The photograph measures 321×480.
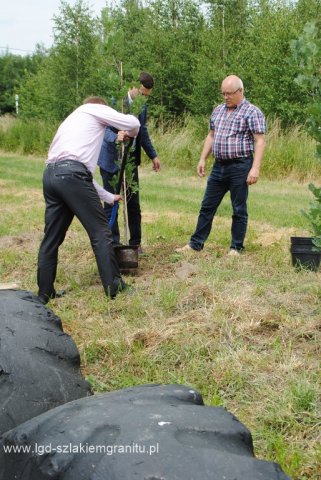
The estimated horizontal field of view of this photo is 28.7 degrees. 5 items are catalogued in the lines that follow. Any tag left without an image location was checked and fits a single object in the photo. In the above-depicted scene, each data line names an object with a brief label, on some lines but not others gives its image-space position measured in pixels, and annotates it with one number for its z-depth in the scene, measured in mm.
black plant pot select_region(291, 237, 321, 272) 6004
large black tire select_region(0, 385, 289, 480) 1748
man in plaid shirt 6465
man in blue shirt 6617
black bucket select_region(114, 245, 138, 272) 6203
